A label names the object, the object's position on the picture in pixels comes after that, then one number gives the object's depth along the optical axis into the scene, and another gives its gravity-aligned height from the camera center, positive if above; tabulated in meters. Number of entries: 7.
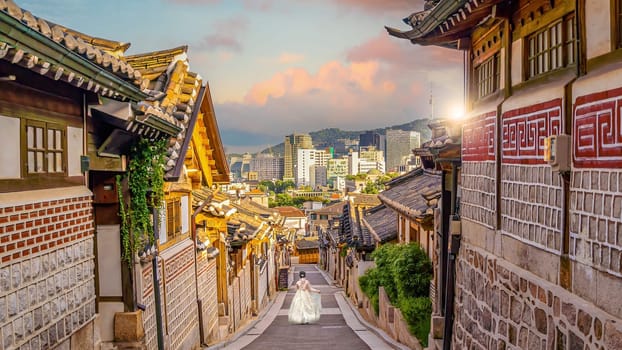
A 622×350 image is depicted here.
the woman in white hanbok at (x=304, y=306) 24.81 -6.25
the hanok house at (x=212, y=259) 17.03 -3.17
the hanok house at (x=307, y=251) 84.56 -13.17
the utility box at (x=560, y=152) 6.08 +0.10
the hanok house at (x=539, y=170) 5.35 -0.11
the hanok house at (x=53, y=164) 5.41 -0.01
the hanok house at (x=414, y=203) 15.77 -1.36
